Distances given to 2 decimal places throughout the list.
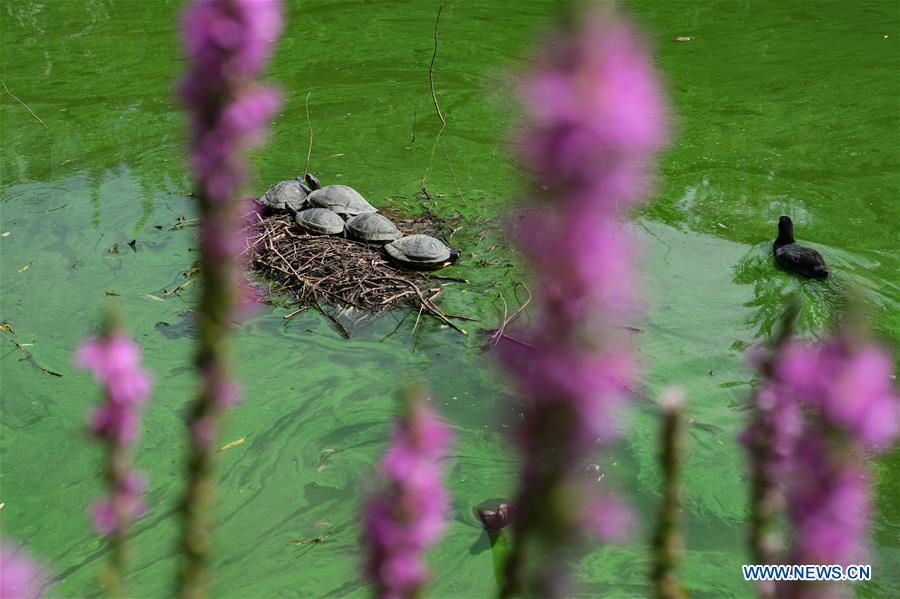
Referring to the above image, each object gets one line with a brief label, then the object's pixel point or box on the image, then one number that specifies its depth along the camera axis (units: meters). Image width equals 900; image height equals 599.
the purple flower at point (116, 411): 1.73
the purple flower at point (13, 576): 1.55
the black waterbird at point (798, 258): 8.06
